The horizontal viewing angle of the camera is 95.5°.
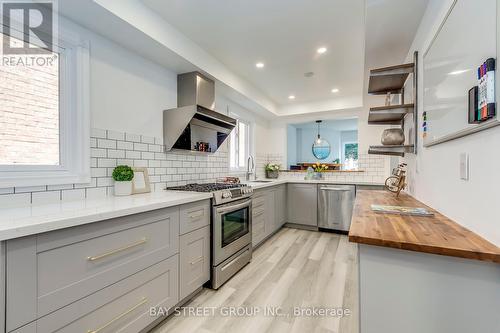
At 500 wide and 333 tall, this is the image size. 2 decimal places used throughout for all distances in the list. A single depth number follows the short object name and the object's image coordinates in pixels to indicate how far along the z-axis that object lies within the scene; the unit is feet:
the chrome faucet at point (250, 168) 13.98
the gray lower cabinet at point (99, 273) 3.17
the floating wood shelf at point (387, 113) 6.74
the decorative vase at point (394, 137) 7.01
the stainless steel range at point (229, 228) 7.02
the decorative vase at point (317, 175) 15.37
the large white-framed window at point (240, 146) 12.79
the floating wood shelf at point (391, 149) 6.85
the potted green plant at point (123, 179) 6.26
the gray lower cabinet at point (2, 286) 2.92
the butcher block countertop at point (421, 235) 2.65
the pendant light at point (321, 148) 24.35
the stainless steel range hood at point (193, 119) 7.95
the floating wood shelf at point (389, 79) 6.75
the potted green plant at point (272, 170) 16.03
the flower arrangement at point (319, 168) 15.49
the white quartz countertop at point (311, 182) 10.85
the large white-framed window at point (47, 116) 4.72
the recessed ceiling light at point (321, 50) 8.43
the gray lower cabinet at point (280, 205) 12.48
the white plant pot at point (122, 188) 6.32
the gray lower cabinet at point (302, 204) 13.20
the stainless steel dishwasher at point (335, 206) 12.40
